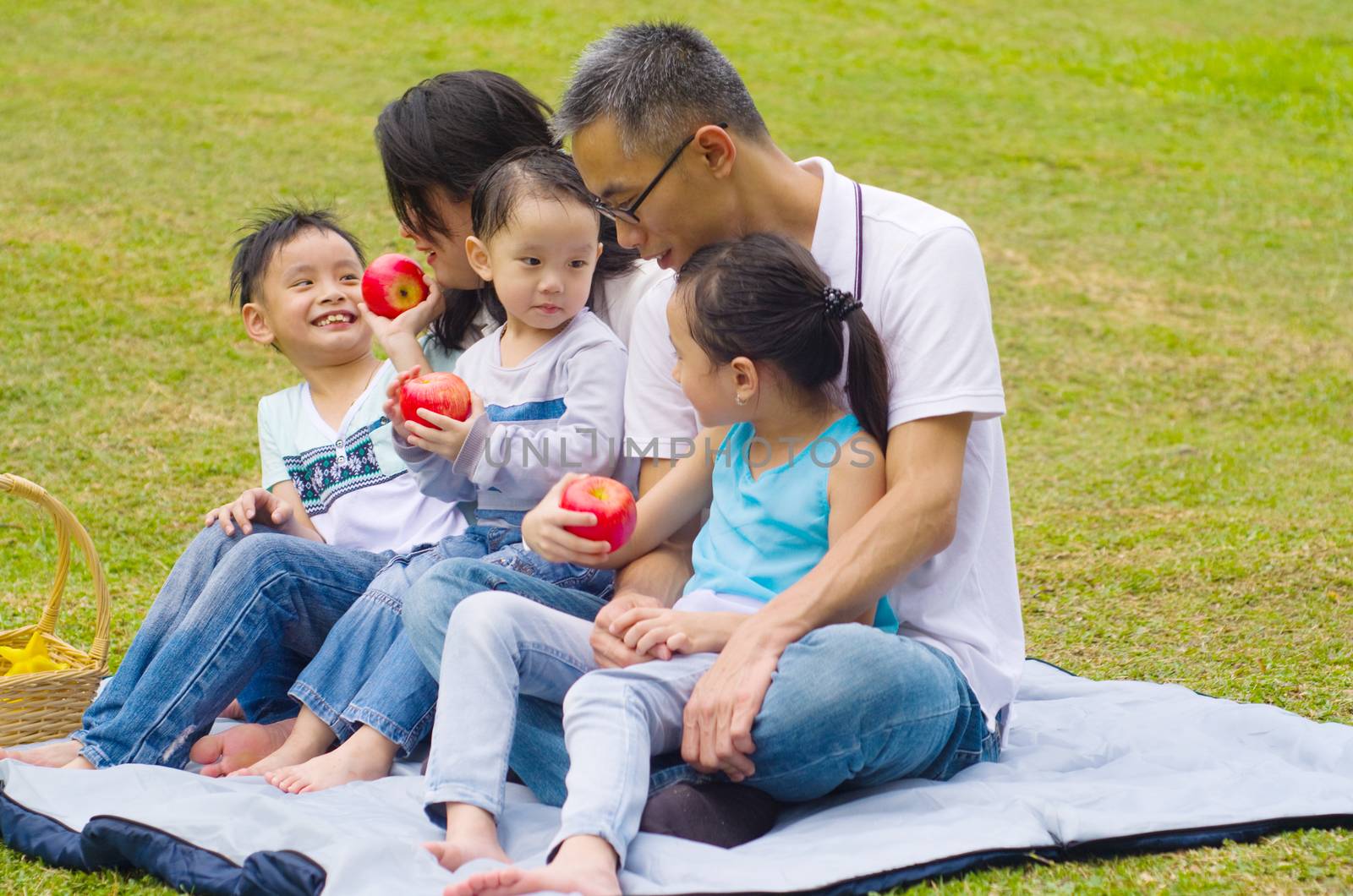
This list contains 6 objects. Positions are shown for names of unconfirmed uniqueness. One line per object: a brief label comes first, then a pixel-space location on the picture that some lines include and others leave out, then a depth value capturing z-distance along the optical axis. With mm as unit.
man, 6113
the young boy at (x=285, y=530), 7441
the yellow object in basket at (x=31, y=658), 8578
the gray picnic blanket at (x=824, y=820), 5750
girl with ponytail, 6109
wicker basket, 8086
